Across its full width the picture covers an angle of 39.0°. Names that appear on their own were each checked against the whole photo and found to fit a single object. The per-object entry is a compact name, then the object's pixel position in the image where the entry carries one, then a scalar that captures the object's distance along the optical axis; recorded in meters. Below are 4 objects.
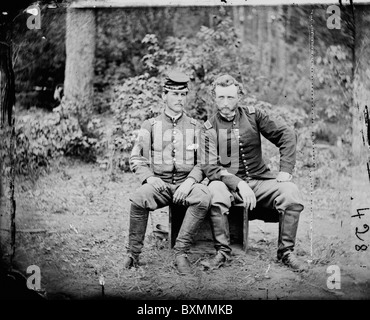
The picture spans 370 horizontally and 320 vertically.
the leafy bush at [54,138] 3.47
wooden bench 3.33
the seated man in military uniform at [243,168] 3.21
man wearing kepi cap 3.19
